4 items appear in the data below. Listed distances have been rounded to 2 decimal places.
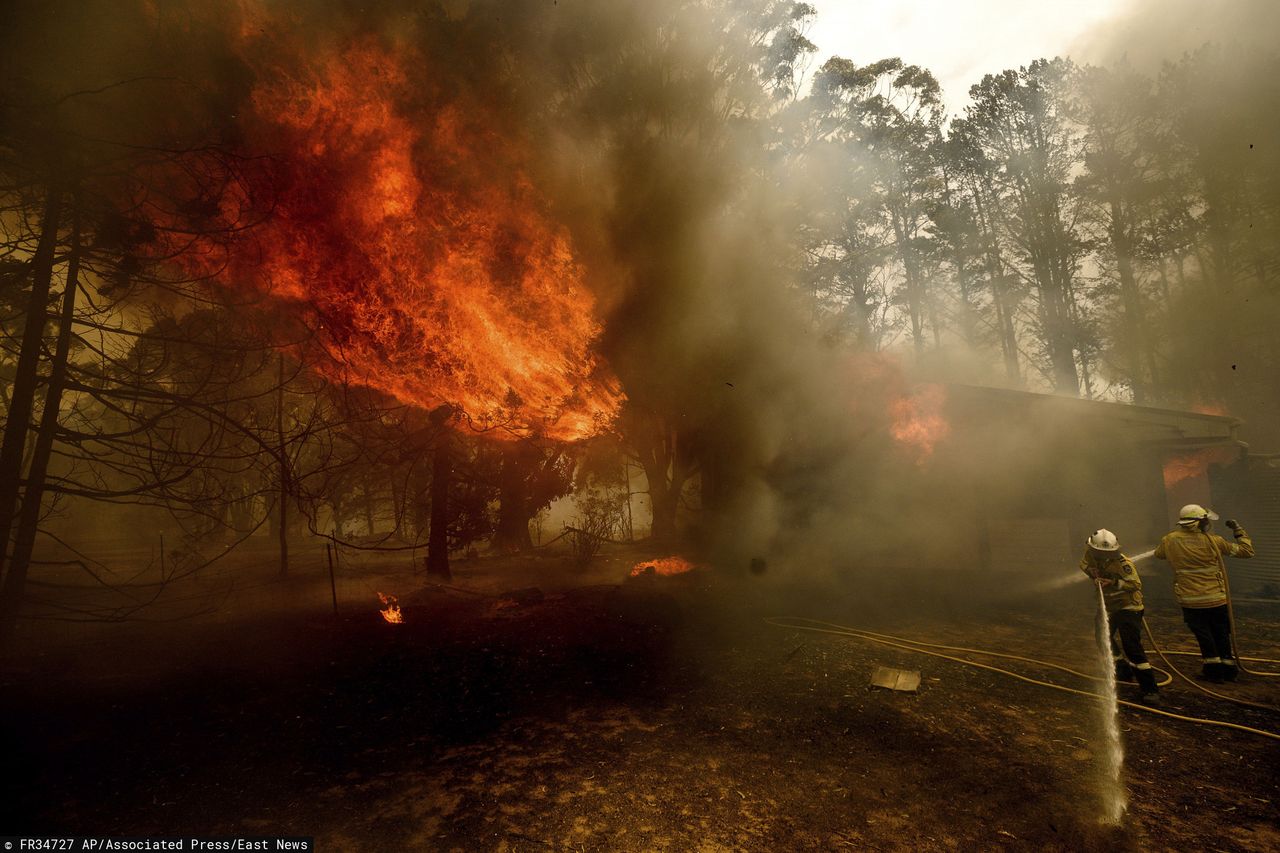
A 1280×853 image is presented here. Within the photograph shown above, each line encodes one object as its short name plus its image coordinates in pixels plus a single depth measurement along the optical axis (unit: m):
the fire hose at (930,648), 5.61
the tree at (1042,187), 26.92
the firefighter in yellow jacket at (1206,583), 6.66
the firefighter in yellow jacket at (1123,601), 6.27
